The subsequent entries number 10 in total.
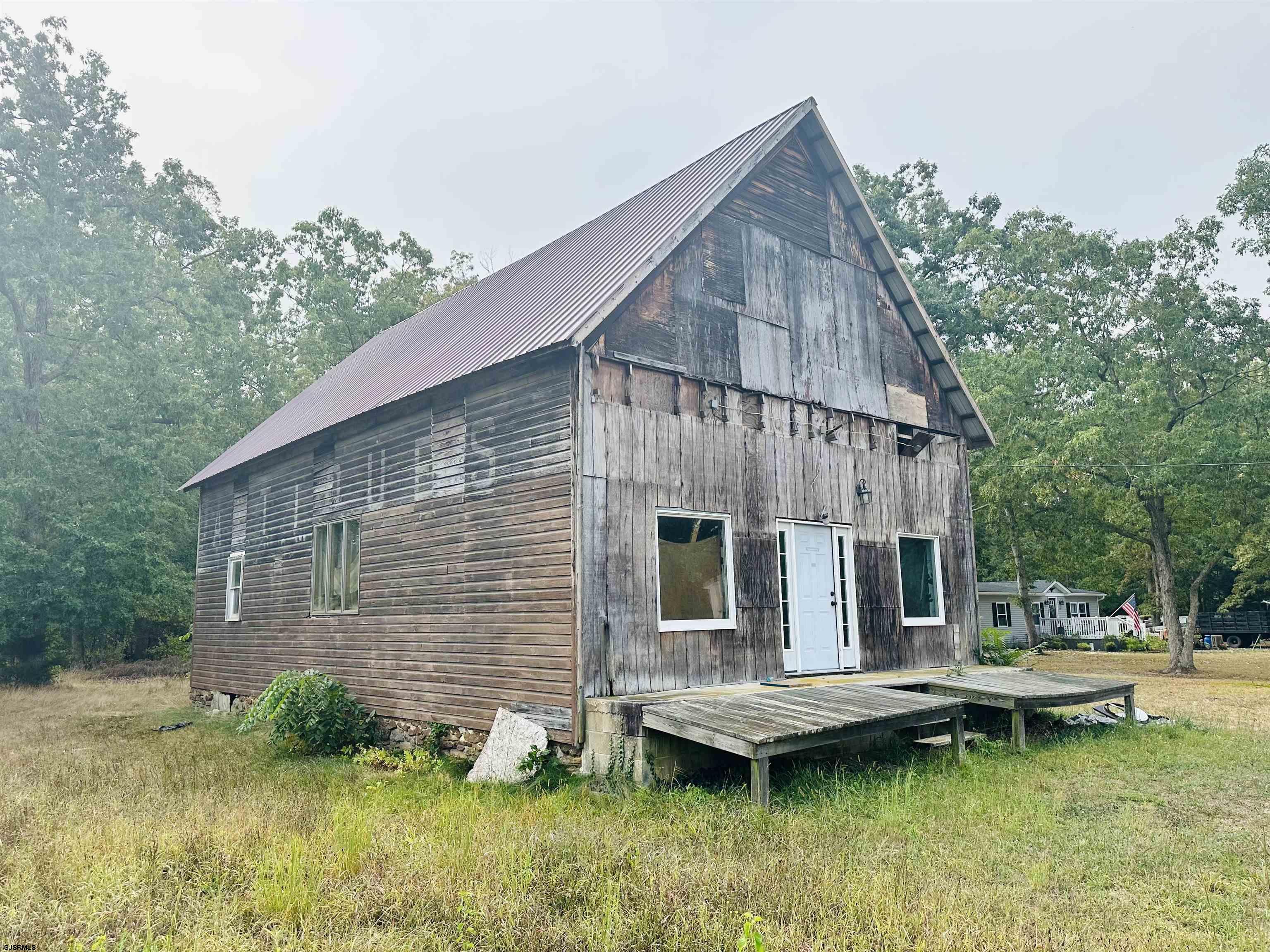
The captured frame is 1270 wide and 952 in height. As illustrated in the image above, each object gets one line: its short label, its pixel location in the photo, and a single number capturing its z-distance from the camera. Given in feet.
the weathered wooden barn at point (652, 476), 31.24
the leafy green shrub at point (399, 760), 33.30
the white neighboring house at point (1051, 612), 138.51
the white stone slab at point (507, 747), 29.81
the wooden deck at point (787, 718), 24.16
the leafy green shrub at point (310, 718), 37.93
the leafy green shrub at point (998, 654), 47.06
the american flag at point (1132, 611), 104.22
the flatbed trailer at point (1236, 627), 141.69
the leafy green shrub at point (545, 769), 28.55
